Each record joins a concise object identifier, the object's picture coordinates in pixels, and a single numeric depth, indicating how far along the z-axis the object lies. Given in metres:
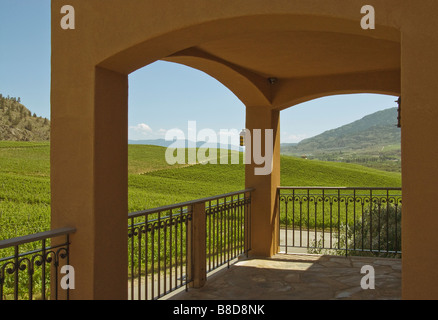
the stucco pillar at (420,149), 2.55
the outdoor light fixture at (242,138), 6.98
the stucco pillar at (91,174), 3.24
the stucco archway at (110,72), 2.97
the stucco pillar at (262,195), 6.55
